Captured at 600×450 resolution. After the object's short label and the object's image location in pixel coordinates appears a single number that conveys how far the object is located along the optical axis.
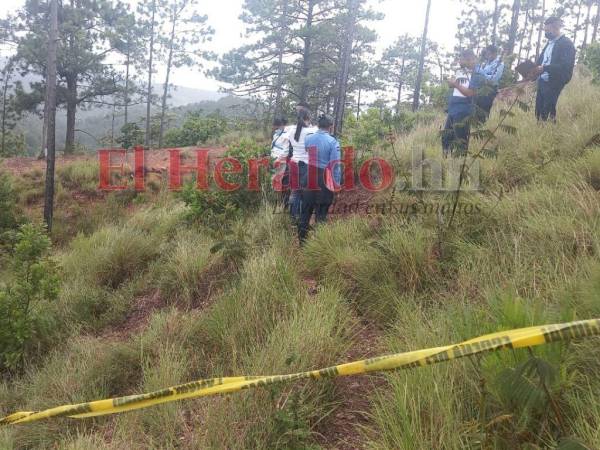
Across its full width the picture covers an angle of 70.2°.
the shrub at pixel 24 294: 3.72
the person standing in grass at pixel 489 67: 5.62
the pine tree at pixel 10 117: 21.35
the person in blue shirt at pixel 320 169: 4.98
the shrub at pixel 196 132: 22.41
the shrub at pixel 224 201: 6.03
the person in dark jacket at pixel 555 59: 5.40
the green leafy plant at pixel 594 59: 8.90
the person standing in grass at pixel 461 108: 3.57
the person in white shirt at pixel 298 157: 5.24
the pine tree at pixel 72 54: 18.47
